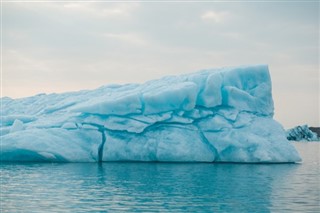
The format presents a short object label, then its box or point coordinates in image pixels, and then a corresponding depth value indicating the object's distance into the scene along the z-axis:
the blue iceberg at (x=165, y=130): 23.73
